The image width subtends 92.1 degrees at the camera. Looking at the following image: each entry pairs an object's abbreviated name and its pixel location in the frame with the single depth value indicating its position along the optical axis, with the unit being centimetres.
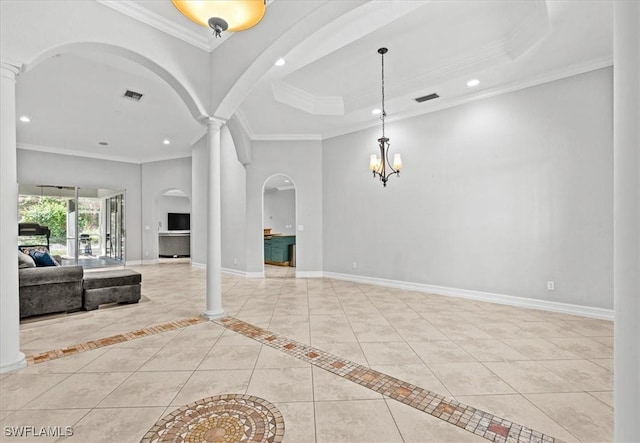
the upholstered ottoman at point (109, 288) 451
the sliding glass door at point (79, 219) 843
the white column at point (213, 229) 417
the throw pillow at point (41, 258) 459
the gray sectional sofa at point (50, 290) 405
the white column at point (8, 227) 258
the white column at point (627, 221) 106
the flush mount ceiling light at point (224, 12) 176
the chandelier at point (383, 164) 507
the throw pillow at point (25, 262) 418
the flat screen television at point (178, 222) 1264
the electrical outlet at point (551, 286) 444
